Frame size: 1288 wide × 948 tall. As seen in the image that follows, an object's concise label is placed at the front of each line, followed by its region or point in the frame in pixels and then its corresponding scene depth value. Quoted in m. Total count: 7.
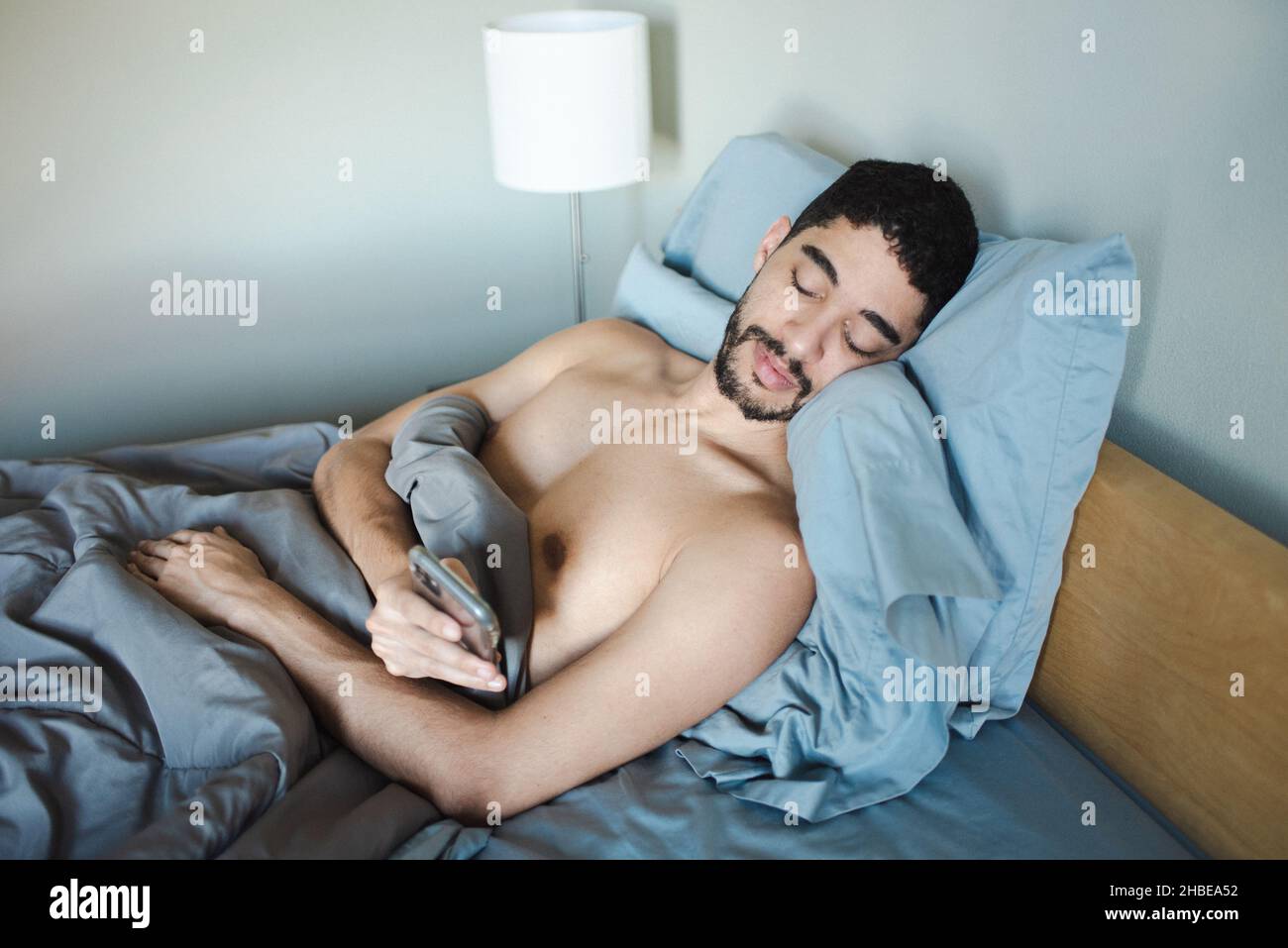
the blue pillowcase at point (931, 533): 1.03
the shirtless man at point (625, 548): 1.06
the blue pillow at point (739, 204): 1.54
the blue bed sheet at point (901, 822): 0.98
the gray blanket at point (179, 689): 0.95
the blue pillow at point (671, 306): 1.56
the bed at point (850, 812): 0.92
